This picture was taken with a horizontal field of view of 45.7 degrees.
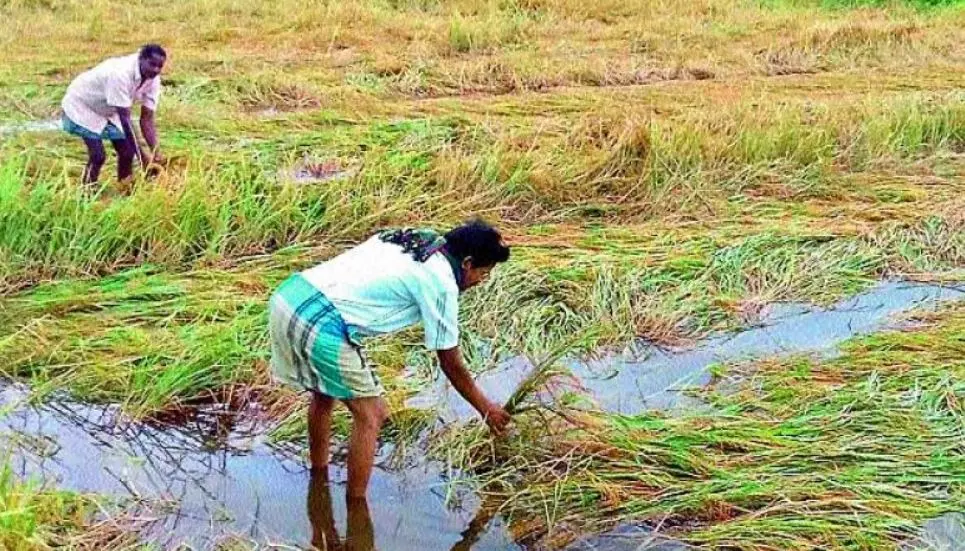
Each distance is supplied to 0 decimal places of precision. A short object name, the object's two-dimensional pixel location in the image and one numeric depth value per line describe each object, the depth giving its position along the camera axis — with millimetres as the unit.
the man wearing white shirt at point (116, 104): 5922
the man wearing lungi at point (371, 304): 3230
